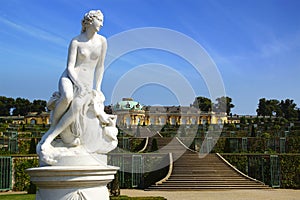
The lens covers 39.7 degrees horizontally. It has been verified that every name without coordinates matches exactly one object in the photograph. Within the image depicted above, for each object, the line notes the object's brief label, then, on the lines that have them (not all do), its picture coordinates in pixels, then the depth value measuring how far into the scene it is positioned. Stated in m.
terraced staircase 18.92
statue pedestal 5.43
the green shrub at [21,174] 19.45
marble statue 5.81
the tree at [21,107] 89.69
